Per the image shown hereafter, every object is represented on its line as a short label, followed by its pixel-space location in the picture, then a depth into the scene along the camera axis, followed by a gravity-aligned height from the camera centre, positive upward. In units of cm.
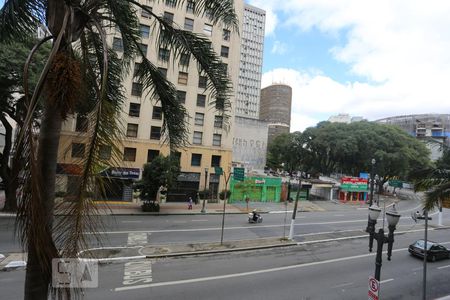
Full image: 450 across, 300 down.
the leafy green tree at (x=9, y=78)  1873 +416
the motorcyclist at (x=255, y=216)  2708 -429
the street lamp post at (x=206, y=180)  3094 -320
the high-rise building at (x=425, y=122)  10025 +1962
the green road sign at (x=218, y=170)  3238 -72
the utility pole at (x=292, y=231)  2133 -421
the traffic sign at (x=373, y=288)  857 -309
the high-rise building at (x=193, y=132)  3369 +312
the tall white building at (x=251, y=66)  12256 +4077
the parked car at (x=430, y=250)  1898 -429
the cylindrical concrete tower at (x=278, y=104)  15188 +3147
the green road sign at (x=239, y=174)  3215 -92
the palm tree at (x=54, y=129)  240 +19
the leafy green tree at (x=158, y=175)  2788 -149
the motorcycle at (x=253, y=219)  2706 -455
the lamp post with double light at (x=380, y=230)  902 -161
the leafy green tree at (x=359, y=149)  5266 +454
